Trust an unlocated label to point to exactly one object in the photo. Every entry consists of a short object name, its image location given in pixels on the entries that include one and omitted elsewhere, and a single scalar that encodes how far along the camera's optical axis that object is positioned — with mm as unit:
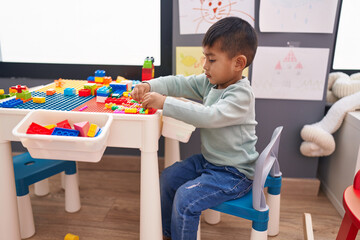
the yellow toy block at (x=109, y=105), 993
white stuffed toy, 1409
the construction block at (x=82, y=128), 840
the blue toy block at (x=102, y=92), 1056
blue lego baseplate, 992
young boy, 928
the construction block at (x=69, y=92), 1145
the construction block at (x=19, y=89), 1056
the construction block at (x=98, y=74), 1298
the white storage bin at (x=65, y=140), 817
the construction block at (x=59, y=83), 1269
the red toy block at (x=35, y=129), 855
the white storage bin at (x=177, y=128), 939
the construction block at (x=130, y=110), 935
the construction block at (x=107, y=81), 1276
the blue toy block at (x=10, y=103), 976
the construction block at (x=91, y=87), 1157
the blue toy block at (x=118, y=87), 1161
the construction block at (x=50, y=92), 1135
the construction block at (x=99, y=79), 1286
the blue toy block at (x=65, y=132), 838
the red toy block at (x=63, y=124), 886
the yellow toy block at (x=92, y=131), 854
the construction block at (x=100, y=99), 1061
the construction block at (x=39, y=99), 1030
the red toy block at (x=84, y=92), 1135
